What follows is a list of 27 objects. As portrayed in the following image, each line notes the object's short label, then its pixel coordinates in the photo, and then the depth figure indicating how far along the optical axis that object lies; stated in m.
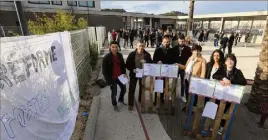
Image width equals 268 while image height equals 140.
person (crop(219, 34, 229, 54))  11.16
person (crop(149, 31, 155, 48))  14.39
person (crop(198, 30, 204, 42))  18.31
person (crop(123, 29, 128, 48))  14.40
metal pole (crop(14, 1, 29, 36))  3.03
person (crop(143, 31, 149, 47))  14.15
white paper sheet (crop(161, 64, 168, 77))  3.45
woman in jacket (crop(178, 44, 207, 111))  3.38
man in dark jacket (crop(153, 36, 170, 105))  3.68
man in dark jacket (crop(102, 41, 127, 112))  3.64
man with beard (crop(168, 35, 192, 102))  4.05
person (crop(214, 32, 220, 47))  16.05
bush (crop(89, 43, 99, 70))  7.63
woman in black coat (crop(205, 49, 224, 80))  3.02
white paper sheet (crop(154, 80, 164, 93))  3.60
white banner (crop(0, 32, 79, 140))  1.71
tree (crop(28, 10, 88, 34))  5.31
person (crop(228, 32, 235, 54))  11.52
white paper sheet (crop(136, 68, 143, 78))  3.66
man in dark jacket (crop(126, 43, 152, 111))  3.68
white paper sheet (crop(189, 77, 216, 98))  2.73
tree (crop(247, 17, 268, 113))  3.77
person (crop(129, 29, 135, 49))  13.97
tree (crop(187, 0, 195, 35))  13.74
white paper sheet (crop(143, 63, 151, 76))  3.51
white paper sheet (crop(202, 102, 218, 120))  2.74
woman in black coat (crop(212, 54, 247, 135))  2.74
